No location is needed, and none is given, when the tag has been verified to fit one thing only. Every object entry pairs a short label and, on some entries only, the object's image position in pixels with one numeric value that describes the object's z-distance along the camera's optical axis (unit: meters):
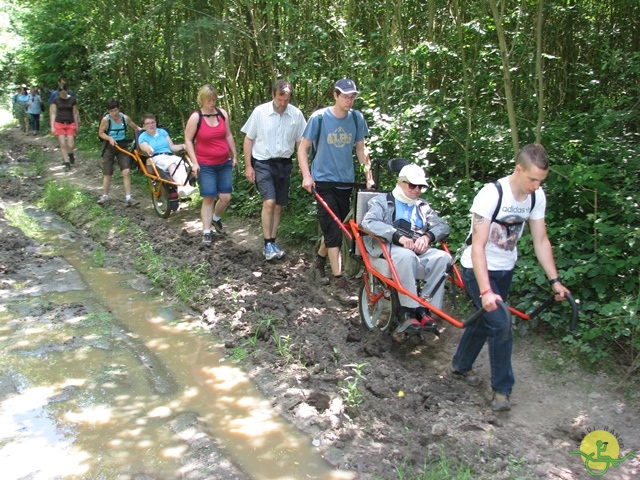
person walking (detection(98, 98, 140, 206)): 9.75
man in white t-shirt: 3.75
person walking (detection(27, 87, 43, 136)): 20.70
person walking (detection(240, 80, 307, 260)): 6.72
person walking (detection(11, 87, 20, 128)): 22.69
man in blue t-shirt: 5.93
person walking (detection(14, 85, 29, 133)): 21.78
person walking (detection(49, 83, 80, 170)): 12.73
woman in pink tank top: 7.48
